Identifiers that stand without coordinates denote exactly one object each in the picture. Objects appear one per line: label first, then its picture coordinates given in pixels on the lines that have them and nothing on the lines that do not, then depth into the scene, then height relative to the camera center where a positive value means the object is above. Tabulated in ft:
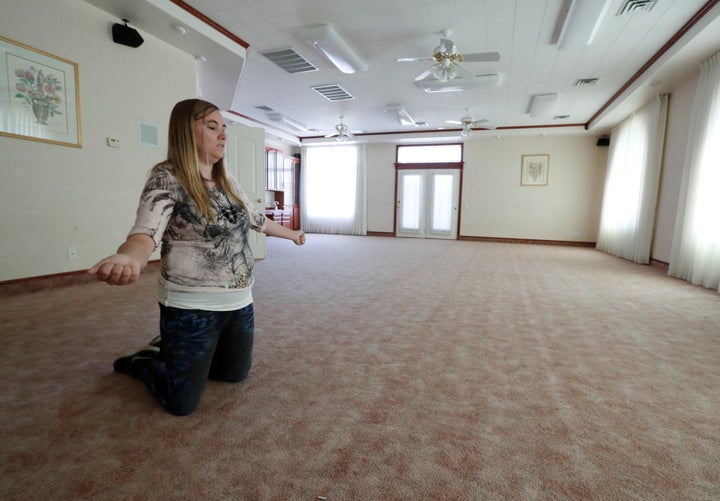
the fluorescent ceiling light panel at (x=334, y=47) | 13.60 +6.63
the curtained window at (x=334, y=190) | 35.22 +2.07
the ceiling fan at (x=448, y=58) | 13.71 +6.24
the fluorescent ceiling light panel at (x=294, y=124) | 27.34 +6.84
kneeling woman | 4.04 -0.55
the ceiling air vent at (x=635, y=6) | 11.40 +7.09
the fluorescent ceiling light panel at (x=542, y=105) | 20.95 +7.13
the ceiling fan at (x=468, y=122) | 24.90 +6.62
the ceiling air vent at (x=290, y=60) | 16.07 +7.04
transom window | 32.60 +5.67
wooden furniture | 32.89 +2.22
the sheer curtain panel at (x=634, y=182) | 18.54 +2.36
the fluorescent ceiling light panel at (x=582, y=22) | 11.24 +6.79
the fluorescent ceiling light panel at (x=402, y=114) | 24.11 +6.92
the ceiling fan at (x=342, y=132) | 28.34 +6.46
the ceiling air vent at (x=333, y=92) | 20.56 +7.12
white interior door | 16.21 +2.09
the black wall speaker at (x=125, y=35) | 11.61 +5.51
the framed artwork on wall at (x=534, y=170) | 29.45 +4.01
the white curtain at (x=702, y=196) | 12.96 +1.12
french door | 32.73 +1.05
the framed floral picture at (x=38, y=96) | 9.29 +2.88
